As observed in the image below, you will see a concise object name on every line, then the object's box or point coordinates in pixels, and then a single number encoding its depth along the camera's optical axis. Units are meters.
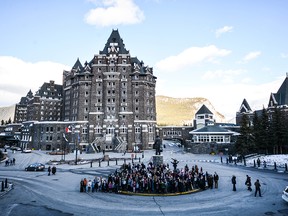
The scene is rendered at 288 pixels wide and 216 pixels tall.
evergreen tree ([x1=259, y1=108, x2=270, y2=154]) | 51.00
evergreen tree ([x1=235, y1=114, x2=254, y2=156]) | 50.91
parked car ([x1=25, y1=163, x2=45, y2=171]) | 37.78
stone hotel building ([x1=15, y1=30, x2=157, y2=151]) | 73.62
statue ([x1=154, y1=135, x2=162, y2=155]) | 33.72
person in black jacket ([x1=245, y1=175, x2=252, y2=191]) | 21.36
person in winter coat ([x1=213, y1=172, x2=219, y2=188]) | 23.41
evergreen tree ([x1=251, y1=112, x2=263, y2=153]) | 51.97
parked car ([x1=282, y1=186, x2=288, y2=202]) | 16.43
